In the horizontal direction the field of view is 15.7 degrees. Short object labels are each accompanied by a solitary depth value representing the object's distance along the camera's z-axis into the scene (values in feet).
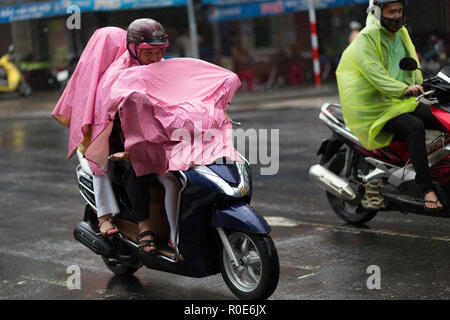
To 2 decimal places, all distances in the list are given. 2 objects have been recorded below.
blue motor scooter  32.47
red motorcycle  40.66
